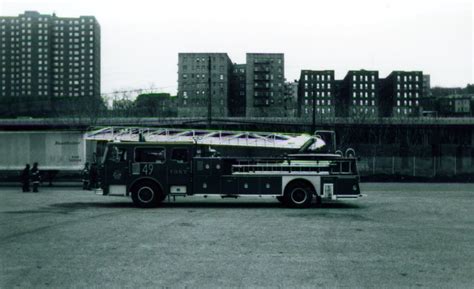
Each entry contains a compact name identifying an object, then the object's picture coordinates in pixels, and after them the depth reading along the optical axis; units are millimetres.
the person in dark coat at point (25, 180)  26953
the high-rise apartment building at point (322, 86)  163875
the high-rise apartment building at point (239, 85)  168875
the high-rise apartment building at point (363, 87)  165125
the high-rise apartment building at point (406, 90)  162250
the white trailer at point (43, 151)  30859
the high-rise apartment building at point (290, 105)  109812
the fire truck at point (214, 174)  19109
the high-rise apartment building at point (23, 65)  196500
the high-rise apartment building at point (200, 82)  124625
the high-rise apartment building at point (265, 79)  162250
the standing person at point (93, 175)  26245
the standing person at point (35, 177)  26891
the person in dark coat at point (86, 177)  28531
